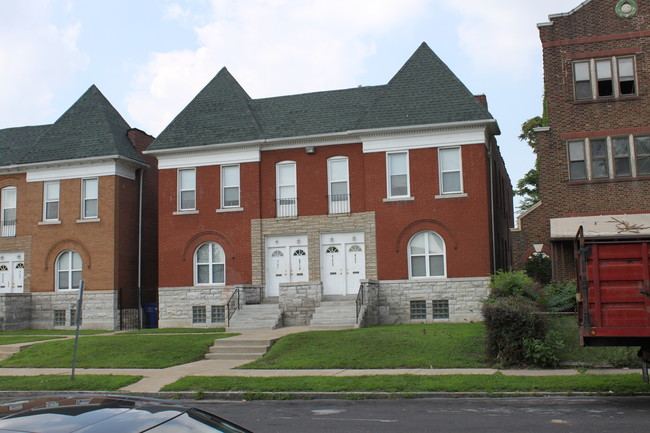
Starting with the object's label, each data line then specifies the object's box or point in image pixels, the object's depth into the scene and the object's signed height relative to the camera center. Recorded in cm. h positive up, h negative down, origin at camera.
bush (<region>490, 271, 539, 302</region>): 2103 -32
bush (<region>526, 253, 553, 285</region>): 2694 +35
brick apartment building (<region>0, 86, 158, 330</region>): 3019 +273
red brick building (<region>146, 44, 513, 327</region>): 2592 +322
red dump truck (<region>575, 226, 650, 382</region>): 1052 -29
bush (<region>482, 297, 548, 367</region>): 1550 -125
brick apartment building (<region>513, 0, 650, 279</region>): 2517 +549
